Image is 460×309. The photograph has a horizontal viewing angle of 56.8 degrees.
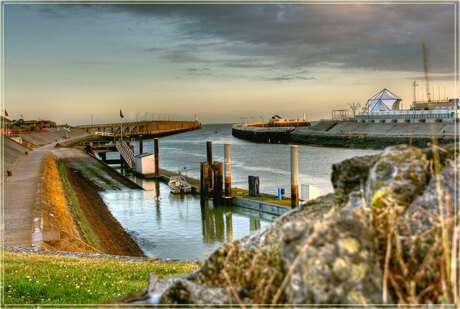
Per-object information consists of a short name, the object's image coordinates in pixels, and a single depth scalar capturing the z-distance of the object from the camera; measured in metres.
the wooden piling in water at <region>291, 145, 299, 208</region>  26.33
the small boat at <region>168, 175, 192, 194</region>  37.47
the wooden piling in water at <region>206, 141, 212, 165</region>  34.80
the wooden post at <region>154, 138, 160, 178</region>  47.58
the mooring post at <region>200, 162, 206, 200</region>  33.31
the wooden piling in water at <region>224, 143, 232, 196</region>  32.06
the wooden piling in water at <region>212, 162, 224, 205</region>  32.59
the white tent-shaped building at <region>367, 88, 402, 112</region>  118.06
